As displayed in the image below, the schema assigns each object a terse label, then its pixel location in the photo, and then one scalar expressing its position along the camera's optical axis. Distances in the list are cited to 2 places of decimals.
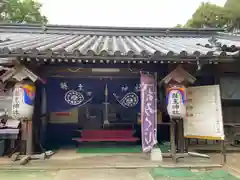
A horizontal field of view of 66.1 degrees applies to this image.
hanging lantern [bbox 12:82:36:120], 4.93
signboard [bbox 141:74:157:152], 5.23
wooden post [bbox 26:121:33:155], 5.34
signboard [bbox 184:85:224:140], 5.21
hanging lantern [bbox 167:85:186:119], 5.04
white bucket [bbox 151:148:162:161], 5.26
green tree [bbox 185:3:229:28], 17.99
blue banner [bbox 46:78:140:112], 5.59
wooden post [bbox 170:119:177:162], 5.34
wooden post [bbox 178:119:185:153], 5.70
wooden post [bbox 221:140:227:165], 5.21
